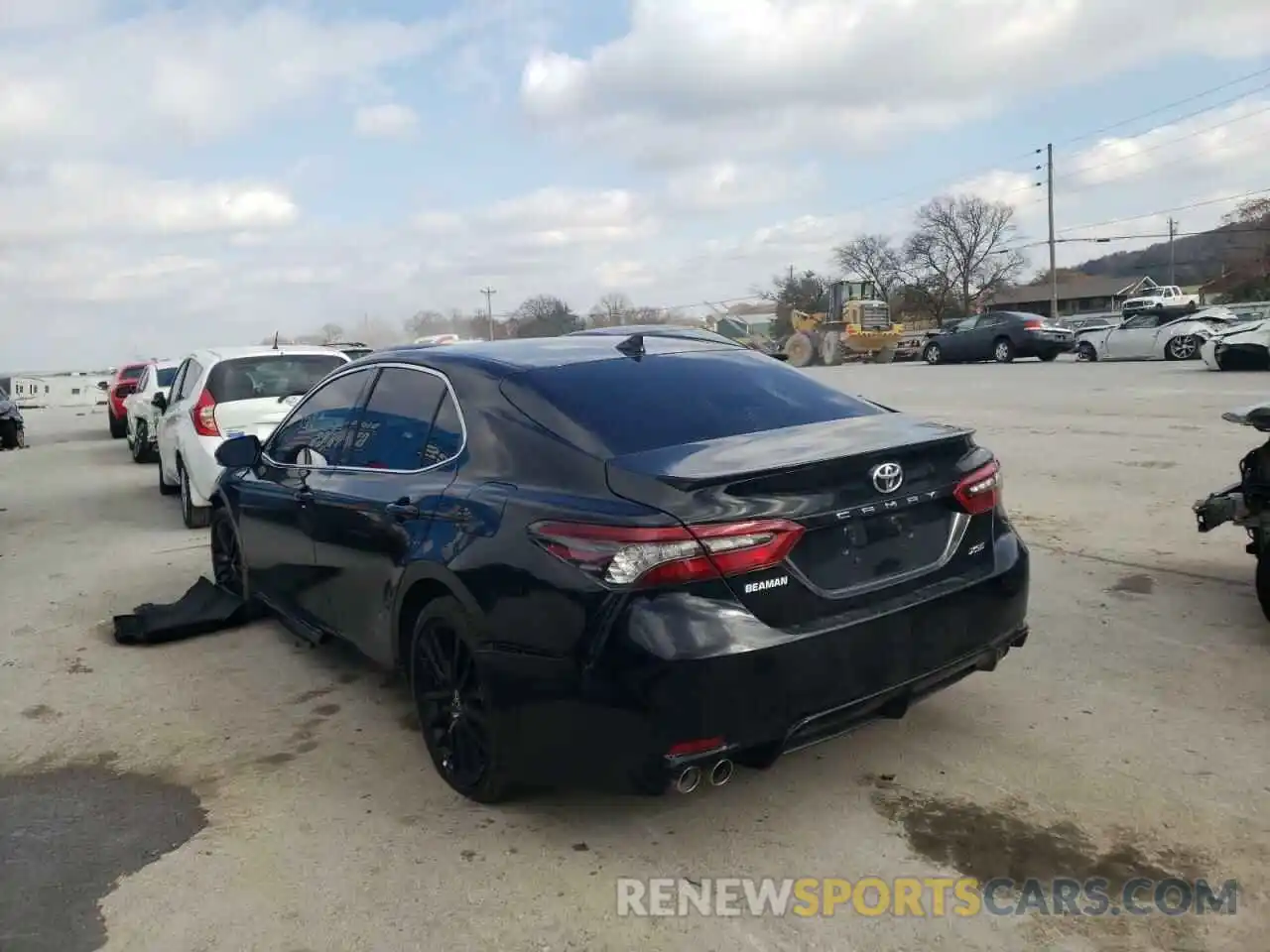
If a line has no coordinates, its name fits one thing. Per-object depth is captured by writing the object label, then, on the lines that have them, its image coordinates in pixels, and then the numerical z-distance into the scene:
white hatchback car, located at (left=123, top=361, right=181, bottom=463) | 15.27
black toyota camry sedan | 2.94
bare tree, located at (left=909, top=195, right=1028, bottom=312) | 85.88
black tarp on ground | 5.74
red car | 20.56
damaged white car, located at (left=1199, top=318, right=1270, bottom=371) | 19.50
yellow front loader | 40.09
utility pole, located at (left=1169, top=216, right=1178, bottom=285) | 92.87
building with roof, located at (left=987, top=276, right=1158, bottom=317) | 99.62
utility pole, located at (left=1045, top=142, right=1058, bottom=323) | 60.47
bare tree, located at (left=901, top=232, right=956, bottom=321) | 86.88
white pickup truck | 56.53
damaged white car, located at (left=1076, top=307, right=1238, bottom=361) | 24.50
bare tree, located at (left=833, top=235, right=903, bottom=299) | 87.56
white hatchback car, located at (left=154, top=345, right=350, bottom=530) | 8.80
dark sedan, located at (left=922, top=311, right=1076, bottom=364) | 29.19
